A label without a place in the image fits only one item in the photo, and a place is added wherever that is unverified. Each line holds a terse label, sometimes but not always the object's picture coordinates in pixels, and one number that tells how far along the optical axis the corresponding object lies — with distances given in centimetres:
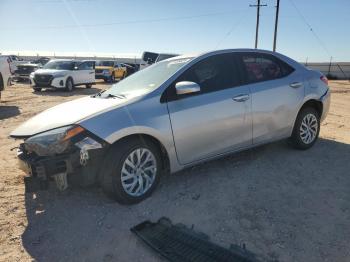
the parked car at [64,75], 1764
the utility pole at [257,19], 3644
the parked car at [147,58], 2297
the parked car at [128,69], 3061
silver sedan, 371
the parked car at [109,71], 2828
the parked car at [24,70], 2455
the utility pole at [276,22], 3361
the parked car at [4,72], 1216
